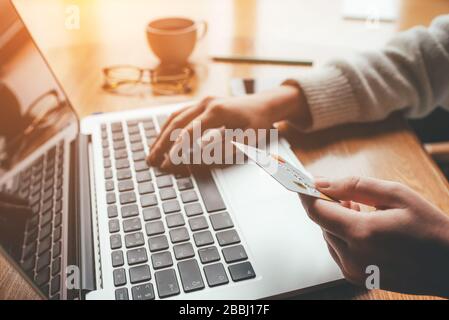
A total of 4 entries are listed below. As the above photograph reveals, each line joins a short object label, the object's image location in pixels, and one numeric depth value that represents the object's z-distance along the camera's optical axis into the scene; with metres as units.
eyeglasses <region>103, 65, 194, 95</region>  0.83
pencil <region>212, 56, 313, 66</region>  0.88
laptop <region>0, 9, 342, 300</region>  0.42
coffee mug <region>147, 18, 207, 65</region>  0.84
